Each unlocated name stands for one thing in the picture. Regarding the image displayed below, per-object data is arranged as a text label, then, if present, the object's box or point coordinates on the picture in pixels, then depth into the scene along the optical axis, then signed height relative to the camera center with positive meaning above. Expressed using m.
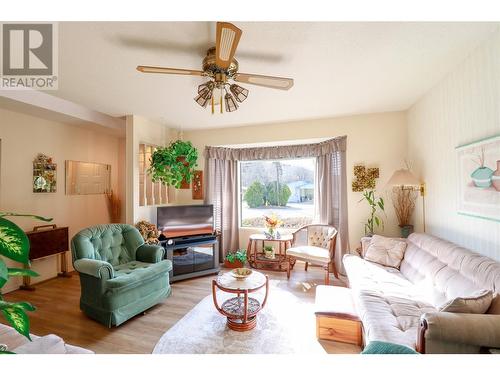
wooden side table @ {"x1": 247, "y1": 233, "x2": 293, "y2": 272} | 3.78 -1.16
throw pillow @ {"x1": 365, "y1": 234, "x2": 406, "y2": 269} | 2.64 -0.75
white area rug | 1.90 -1.34
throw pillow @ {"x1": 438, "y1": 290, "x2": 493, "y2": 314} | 1.31 -0.68
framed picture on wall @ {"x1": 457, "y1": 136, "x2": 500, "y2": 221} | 1.72 +0.08
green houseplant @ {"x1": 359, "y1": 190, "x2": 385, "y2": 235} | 3.36 -0.30
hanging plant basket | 3.35 +0.44
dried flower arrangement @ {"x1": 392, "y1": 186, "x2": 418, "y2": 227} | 3.19 -0.22
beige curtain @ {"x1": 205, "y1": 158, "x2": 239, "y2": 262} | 4.32 -0.15
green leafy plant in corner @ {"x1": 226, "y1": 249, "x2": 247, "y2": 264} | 3.72 -1.12
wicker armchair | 3.23 -0.91
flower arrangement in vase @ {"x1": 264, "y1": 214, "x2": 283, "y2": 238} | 3.86 -0.59
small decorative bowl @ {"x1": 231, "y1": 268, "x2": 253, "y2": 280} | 2.36 -0.89
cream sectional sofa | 1.20 -0.82
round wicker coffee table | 2.16 -1.19
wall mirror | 3.74 +0.26
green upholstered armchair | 2.18 -0.87
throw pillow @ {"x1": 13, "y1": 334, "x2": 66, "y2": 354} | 0.96 -0.68
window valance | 3.86 +0.73
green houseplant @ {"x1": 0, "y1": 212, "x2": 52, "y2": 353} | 0.54 -0.14
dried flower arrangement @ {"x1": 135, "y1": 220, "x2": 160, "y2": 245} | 3.20 -0.58
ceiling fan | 1.33 +0.88
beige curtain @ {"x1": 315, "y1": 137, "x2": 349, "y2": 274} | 3.57 -0.07
